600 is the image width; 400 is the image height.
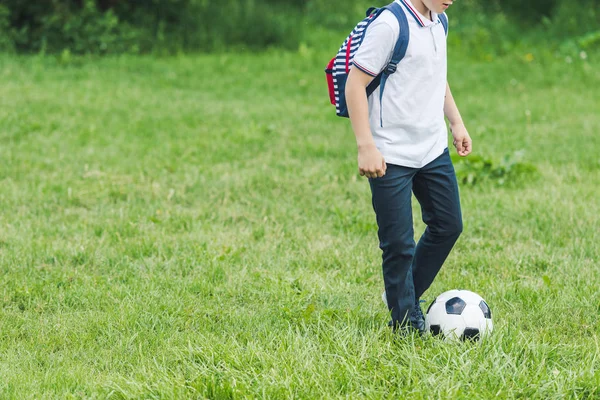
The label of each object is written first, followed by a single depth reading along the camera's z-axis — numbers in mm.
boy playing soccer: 6230
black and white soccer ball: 6741
